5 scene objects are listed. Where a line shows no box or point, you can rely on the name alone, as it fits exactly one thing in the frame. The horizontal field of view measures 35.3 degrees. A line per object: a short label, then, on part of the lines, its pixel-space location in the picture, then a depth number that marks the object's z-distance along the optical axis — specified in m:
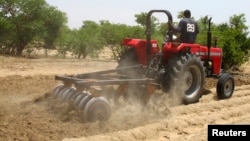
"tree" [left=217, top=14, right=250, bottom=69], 16.12
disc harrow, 6.13
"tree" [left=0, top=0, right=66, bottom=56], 21.06
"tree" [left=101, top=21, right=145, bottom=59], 22.03
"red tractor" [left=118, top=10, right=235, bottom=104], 7.73
